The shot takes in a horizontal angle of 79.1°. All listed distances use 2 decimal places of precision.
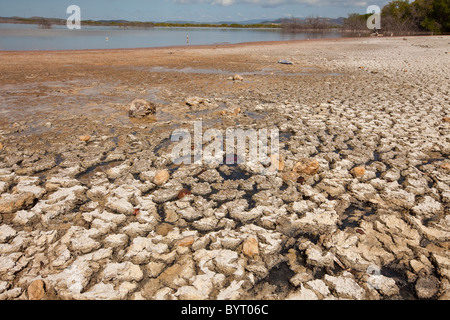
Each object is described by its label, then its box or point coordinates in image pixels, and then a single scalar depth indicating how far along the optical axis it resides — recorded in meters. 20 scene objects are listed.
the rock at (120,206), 2.47
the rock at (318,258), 1.94
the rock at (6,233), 2.13
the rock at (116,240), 2.09
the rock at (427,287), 1.70
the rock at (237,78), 8.54
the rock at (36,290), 1.65
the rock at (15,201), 2.43
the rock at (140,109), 4.99
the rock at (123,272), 1.81
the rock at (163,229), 2.23
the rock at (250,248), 2.01
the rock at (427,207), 2.46
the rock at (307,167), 3.11
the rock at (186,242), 2.09
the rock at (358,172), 3.06
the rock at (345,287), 1.69
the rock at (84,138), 3.96
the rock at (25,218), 2.31
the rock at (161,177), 2.93
